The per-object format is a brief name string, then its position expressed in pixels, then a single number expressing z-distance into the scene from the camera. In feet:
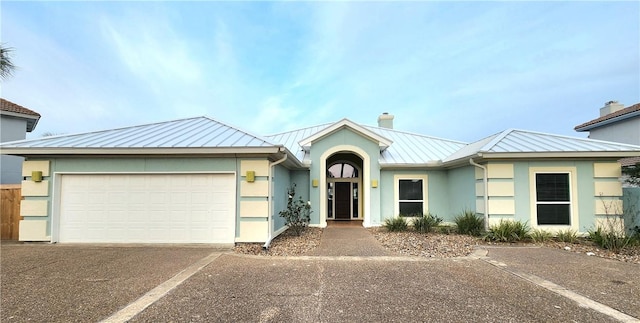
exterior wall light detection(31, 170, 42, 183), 28.73
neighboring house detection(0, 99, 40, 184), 54.90
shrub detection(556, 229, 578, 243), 30.45
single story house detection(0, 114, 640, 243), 28.09
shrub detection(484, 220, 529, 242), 30.25
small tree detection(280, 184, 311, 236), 35.38
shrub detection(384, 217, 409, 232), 38.19
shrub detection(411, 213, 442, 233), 36.73
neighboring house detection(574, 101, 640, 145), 53.88
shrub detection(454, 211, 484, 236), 33.16
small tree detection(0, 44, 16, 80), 27.99
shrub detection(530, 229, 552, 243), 30.42
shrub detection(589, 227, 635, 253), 26.50
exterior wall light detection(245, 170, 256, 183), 27.84
